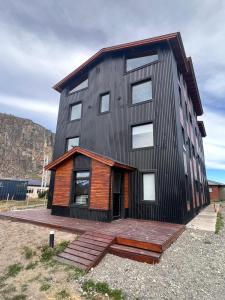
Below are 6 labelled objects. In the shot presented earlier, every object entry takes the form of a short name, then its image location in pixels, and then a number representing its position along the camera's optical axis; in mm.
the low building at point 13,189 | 30094
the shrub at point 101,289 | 4411
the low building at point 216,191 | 40250
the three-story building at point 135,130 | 11461
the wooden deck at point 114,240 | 6051
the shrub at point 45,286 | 4660
